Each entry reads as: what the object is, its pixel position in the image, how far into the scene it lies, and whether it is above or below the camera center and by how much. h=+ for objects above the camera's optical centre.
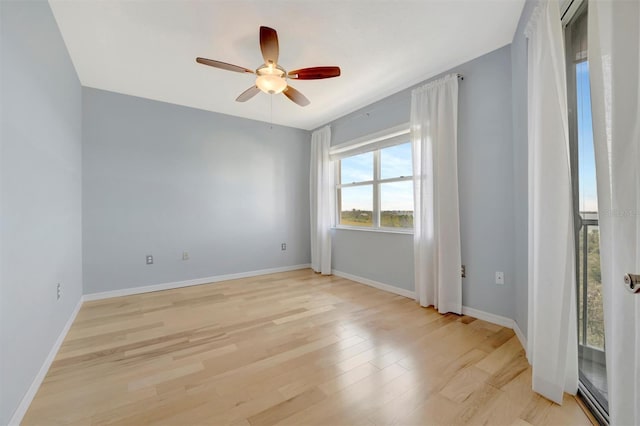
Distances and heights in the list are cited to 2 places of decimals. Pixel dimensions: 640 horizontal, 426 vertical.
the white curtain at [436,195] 2.74 +0.17
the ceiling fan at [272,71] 1.99 +1.19
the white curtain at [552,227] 1.41 -0.09
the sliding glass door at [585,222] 1.40 -0.07
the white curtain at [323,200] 4.54 +0.21
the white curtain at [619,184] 0.80 +0.08
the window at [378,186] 3.48 +0.38
